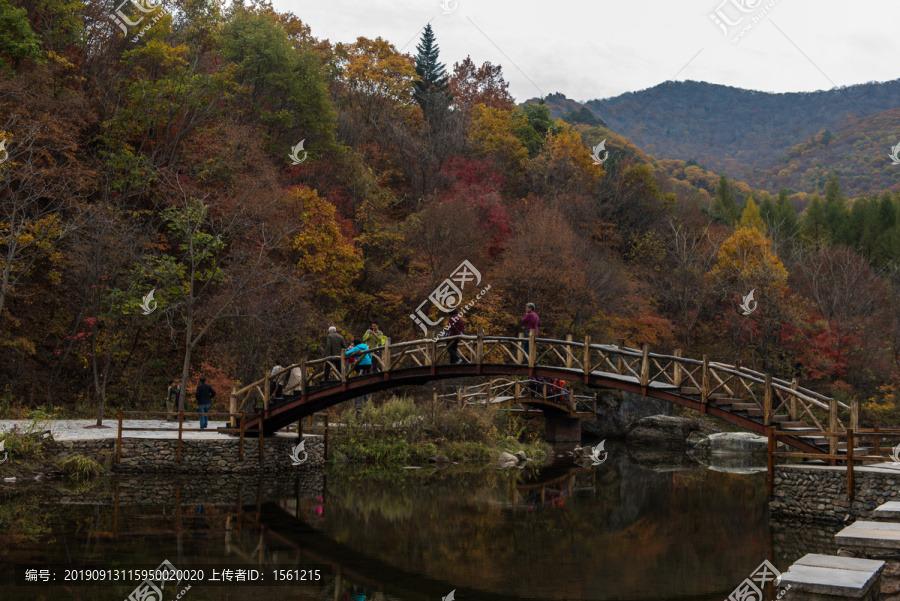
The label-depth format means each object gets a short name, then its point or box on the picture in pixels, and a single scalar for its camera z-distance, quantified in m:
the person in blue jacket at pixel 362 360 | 20.69
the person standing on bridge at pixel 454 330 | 19.88
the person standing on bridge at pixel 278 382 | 21.64
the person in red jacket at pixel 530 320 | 20.34
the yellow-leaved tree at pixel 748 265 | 40.88
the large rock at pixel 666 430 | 33.44
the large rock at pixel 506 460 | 24.92
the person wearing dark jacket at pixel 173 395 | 25.32
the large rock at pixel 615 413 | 35.03
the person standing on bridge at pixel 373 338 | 22.51
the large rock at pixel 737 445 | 30.77
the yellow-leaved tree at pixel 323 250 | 33.41
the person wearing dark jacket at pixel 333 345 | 21.22
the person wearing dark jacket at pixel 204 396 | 22.36
